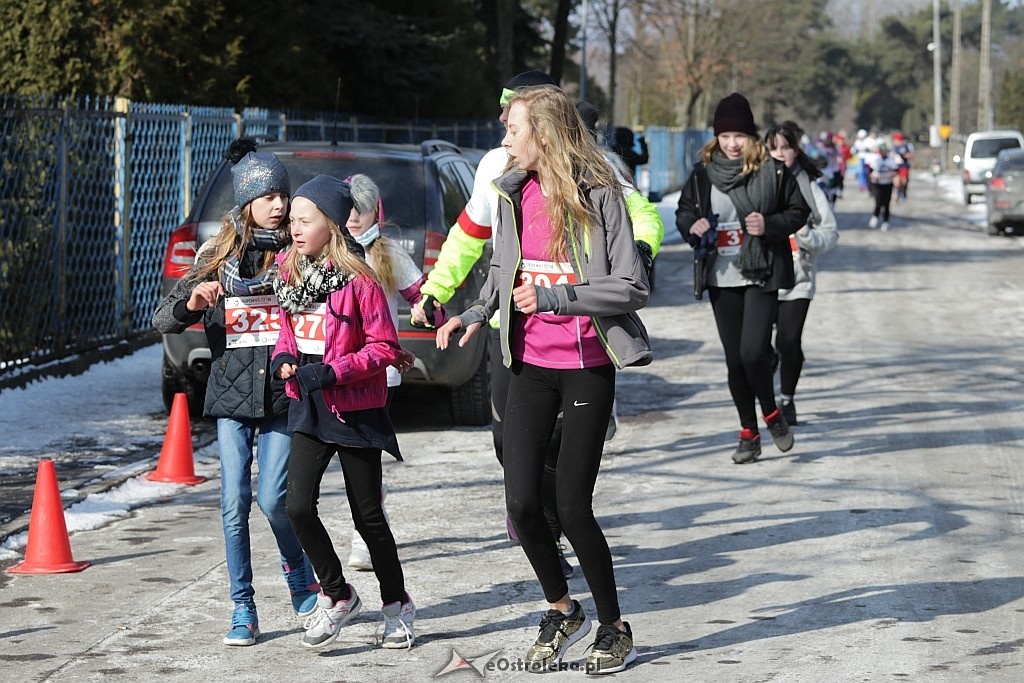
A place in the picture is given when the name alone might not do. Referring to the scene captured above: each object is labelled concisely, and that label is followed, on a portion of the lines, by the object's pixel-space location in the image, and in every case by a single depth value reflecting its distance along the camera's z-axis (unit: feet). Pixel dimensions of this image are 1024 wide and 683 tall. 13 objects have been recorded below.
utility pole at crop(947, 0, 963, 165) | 372.35
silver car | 169.41
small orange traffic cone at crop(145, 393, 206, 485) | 48.74
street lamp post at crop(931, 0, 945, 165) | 432.34
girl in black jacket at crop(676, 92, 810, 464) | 50.77
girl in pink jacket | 30.95
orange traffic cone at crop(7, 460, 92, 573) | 38.46
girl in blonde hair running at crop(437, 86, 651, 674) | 29.32
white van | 247.19
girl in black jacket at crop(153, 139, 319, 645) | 31.79
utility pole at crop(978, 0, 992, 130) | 331.47
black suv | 55.24
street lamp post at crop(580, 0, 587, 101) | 257.09
